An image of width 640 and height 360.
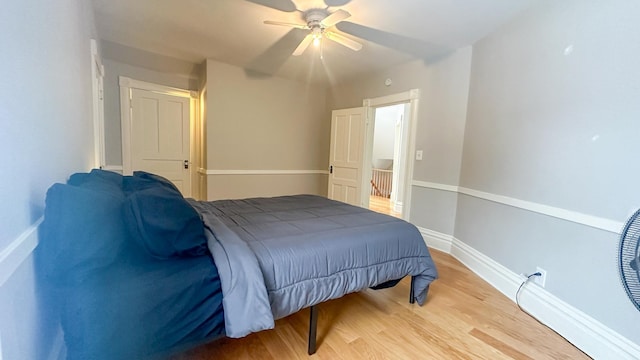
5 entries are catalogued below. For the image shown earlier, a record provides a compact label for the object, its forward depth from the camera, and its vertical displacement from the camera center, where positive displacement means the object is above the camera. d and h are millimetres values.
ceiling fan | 2223 +1148
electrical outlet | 1966 -851
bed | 940 -531
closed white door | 3971 +148
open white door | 4203 -10
